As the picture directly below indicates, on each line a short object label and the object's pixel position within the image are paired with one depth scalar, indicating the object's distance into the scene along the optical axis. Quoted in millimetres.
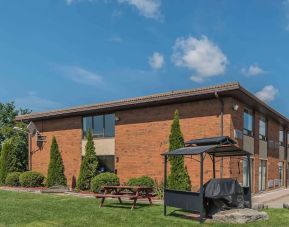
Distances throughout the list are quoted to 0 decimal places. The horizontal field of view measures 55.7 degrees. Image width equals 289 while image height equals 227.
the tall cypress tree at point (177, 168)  12112
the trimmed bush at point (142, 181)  12875
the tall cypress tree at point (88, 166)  14593
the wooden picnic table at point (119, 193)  9460
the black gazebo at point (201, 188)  7672
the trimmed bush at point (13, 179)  16320
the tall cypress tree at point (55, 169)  15857
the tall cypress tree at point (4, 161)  17459
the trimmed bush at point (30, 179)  15741
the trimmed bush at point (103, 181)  13157
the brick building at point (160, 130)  12286
